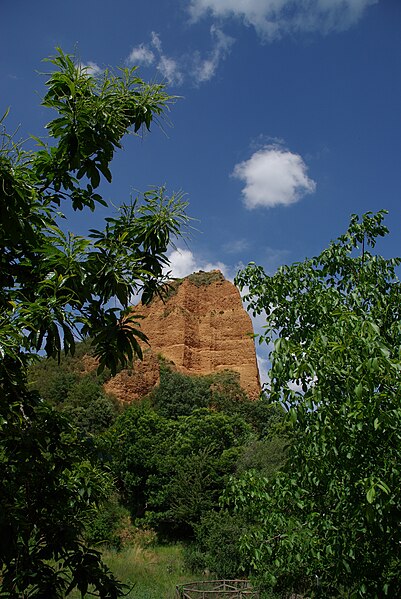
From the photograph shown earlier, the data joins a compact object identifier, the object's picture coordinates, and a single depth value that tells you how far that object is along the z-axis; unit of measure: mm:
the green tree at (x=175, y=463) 23880
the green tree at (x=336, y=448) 2982
